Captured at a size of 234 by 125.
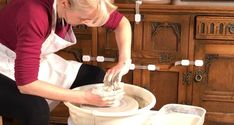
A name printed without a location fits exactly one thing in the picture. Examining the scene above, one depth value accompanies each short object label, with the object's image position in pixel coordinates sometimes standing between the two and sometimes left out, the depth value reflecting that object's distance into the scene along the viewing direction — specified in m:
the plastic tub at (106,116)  1.17
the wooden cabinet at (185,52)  1.81
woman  1.16
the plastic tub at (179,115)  1.43
